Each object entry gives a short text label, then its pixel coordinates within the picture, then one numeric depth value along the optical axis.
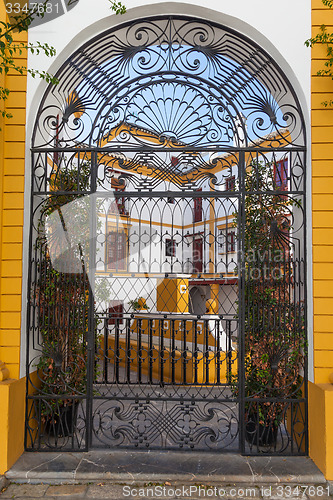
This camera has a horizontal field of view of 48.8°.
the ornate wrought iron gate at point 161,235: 4.00
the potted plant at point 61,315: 4.06
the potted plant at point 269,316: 3.98
